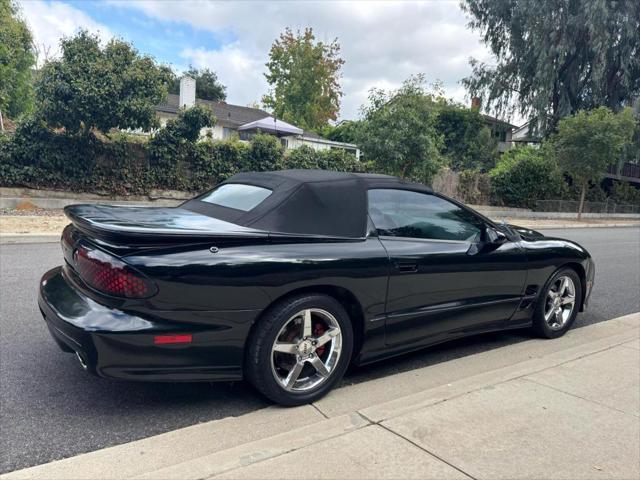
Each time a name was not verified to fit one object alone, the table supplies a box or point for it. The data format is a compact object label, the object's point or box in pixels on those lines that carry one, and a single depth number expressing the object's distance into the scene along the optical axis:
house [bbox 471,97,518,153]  40.13
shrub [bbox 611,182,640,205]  33.88
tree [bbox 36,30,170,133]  13.55
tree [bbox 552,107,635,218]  24.09
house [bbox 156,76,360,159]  26.58
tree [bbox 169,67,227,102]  58.19
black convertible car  2.78
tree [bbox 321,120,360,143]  46.57
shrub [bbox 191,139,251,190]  17.28
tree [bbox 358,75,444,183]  17.52
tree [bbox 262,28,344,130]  37.47
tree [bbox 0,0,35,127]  17.15
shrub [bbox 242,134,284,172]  17.98
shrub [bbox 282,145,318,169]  18.80
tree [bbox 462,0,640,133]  29.02
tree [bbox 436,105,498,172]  41.34
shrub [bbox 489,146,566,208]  27.20
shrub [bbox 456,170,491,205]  25.67
